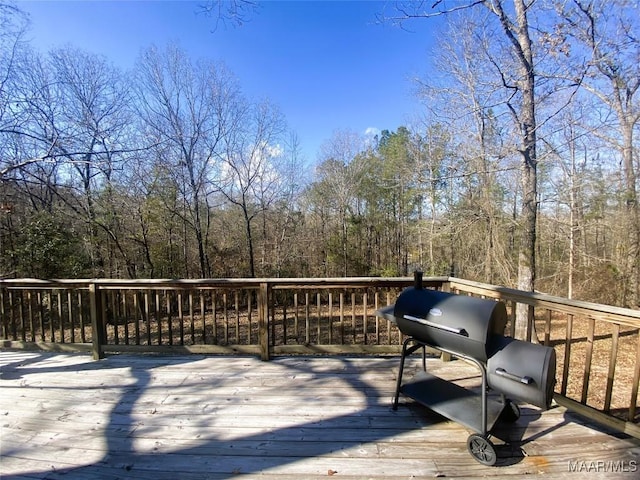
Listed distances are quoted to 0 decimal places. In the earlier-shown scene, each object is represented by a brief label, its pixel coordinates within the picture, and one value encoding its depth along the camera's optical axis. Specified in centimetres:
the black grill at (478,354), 157
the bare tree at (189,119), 877
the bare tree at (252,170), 977
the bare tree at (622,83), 519
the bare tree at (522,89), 452
